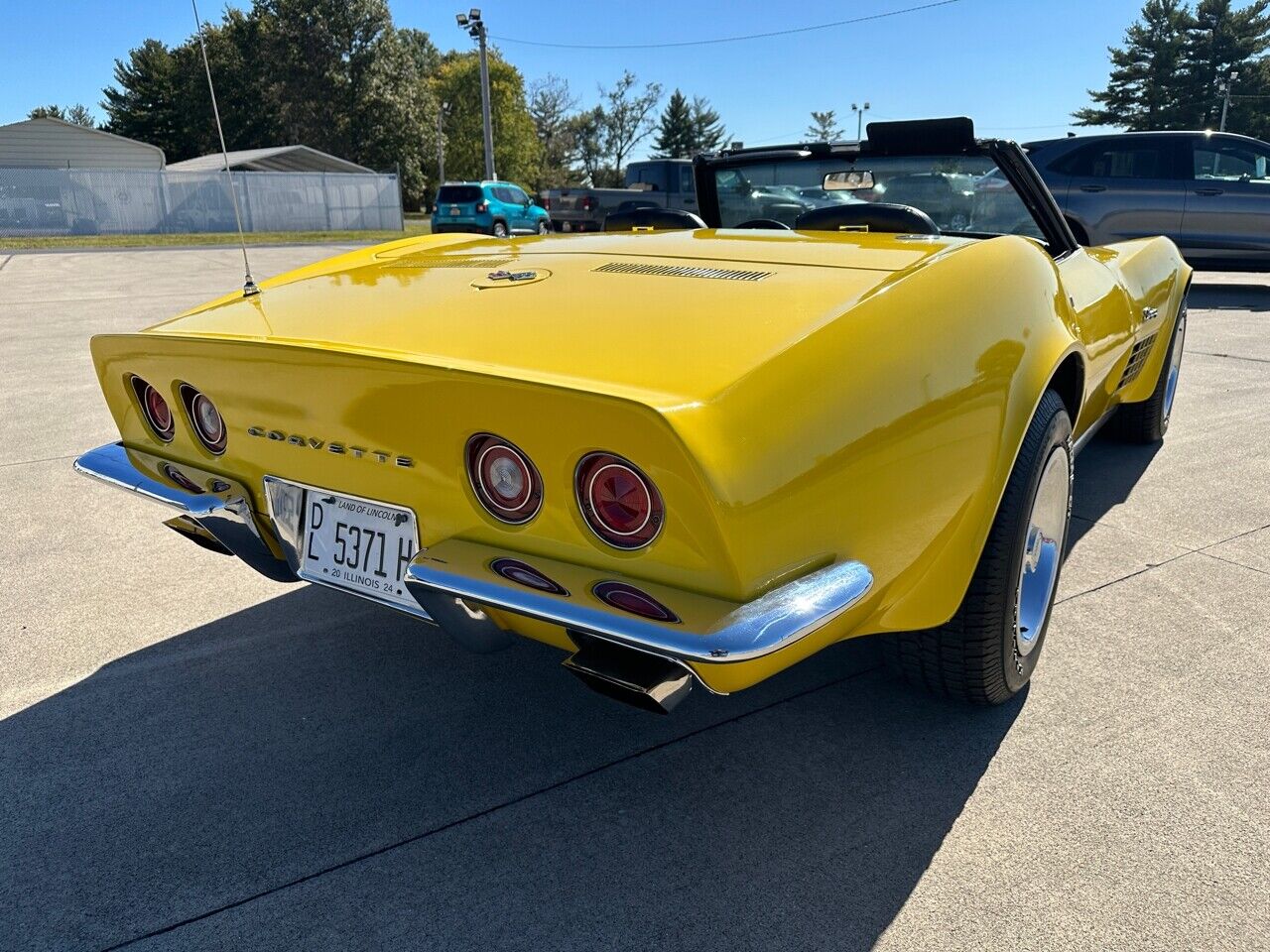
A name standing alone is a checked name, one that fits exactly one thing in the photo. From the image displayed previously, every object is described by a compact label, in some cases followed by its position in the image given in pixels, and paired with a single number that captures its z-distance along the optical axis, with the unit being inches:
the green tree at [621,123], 2470.5
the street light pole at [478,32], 949.2
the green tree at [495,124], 2050.9
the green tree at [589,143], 2495.9
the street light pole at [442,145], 1884.8
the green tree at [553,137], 2412.6
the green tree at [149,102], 1959.9
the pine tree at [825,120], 2837.6
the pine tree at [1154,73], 1923.0
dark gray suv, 378.6
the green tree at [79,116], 3036.4
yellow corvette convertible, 56.5
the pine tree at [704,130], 2640.3
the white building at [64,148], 1519.4
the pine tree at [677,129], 2623.0
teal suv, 854.5
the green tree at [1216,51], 1870.1
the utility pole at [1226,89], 1763.0
